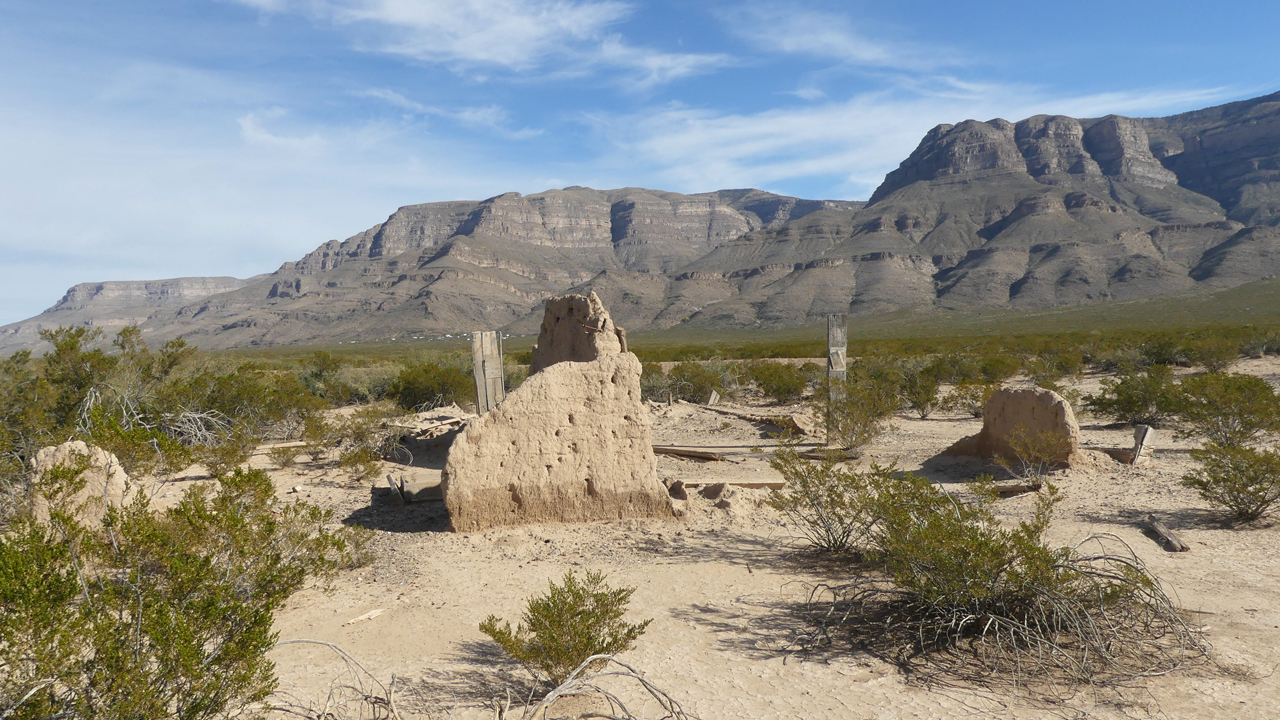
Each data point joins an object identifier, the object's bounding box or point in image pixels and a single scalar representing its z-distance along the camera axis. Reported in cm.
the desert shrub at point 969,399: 1736
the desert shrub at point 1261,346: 2592
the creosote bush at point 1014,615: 445
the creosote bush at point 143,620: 286
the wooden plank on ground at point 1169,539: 681
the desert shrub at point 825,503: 687
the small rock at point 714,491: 903
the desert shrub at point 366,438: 1140
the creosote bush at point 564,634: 432
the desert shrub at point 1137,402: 1372
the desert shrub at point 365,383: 2131
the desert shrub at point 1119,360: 2418
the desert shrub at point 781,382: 2103
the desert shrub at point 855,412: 1270
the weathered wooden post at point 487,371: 1326
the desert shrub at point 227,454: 1051
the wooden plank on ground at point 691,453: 1277
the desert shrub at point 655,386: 2205
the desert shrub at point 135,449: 523
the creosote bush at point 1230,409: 1022
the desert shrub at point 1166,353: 2428
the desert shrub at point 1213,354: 2286
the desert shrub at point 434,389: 1883
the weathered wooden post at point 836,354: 1411
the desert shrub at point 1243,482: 738
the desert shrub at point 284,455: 1167
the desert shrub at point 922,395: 1739
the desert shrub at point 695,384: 2228
